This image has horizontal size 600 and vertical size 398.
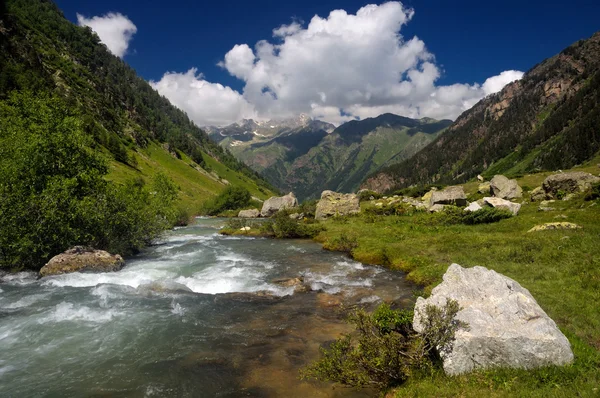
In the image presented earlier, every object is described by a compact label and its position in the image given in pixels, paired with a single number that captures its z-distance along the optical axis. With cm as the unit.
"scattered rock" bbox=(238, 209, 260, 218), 10019
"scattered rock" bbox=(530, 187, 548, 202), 4805
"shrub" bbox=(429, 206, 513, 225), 3756
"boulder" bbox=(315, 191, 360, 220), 6562
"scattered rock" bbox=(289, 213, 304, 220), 7325
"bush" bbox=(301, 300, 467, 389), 953
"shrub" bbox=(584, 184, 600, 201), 3503
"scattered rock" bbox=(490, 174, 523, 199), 5738
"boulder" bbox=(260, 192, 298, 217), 10419
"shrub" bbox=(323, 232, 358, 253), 3600
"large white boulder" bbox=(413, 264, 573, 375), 923
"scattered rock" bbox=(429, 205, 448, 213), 5361
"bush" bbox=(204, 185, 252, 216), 11425
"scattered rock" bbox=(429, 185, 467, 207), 5850
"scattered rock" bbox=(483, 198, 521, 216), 3906
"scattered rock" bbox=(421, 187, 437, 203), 7231
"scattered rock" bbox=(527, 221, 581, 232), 2732
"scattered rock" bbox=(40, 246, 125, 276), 2464
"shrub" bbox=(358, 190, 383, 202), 10748
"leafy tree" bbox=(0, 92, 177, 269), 2411
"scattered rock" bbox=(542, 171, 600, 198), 4400
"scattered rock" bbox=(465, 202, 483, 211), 4247
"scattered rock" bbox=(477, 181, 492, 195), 6934
